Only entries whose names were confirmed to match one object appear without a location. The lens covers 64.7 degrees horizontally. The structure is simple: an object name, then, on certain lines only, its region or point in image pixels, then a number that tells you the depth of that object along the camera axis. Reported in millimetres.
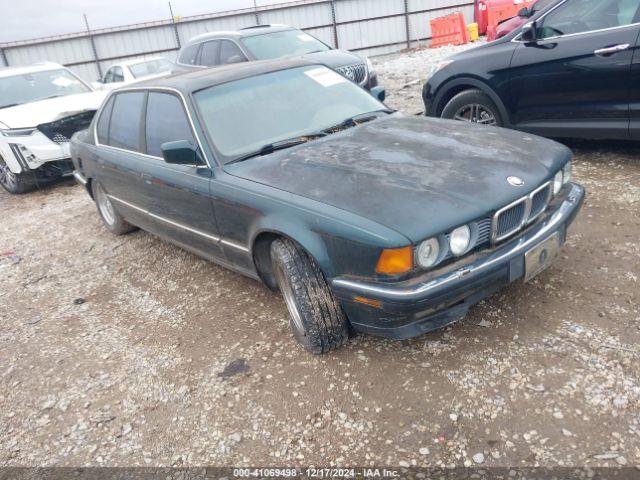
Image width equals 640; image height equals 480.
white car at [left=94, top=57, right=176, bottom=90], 11406
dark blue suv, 4281
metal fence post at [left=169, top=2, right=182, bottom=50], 18734
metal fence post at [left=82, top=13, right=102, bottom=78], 18688
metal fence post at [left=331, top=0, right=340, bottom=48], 18625
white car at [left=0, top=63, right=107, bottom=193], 6785
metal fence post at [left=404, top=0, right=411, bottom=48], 18662
